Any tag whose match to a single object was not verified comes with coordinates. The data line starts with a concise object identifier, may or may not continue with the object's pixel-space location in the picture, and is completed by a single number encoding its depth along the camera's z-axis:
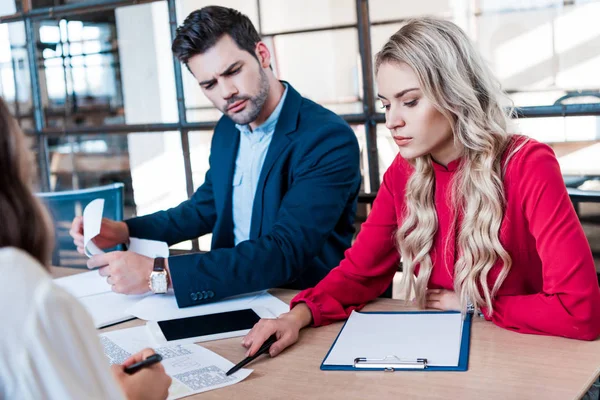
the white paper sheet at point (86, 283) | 1.96
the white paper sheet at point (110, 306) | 1.71
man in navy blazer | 1.84
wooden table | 1.20
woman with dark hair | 0.60
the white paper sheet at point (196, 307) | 1.71
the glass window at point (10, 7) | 3.70
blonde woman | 1.48
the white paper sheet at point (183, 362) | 1.29
